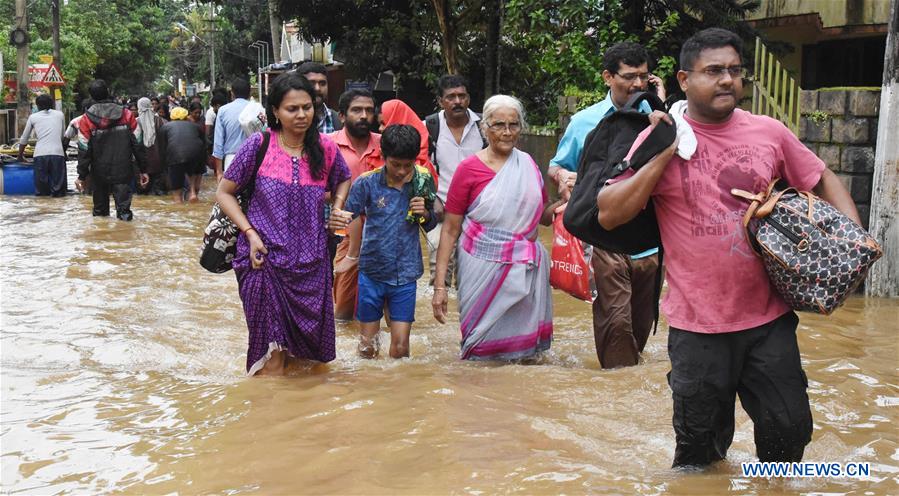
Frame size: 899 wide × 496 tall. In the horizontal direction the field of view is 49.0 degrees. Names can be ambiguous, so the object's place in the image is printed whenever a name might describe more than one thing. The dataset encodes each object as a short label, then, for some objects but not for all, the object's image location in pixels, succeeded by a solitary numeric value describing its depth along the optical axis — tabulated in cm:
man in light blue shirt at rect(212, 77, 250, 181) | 1127
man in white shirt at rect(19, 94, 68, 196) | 1588
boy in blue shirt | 601
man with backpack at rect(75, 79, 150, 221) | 1284
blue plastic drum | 1738
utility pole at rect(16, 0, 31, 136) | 2436
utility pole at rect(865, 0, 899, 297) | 796
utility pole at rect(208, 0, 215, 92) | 5919
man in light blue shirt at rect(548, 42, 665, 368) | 569
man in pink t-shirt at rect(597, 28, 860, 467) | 348
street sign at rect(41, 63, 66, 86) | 2420
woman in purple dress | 538
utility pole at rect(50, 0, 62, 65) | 2817
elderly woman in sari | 578
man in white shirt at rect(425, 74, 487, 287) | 743
